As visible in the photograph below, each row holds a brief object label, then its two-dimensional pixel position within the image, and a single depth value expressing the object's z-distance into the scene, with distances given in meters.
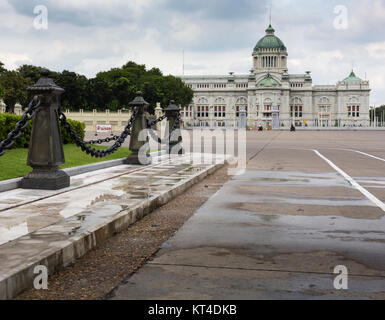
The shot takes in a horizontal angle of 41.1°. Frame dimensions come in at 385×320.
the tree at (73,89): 84.50
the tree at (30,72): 83.00
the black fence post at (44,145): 8.31
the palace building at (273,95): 154.00
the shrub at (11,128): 14.91
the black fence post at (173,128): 17.28
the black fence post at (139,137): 13.30
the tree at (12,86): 69.75
